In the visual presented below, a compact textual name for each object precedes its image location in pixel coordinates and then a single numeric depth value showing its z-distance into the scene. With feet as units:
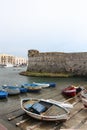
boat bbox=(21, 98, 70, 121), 18.94
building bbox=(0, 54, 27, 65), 238.40
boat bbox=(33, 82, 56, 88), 43.50
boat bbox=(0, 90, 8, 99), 30.87
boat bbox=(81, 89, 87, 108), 23.16
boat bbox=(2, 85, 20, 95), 34.10
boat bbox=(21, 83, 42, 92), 38.21
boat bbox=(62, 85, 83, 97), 33.03
